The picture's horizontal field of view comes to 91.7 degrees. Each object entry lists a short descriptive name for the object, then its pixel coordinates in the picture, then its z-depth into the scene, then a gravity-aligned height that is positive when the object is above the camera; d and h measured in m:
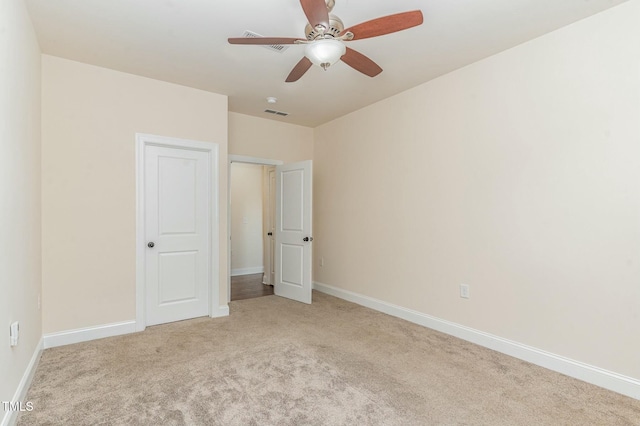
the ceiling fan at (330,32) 1.74 +1.09
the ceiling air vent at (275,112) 4.50 +1.44
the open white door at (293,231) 4.48 -0.32
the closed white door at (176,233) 3.50 -0.28
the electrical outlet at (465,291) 3.12 -0.82
